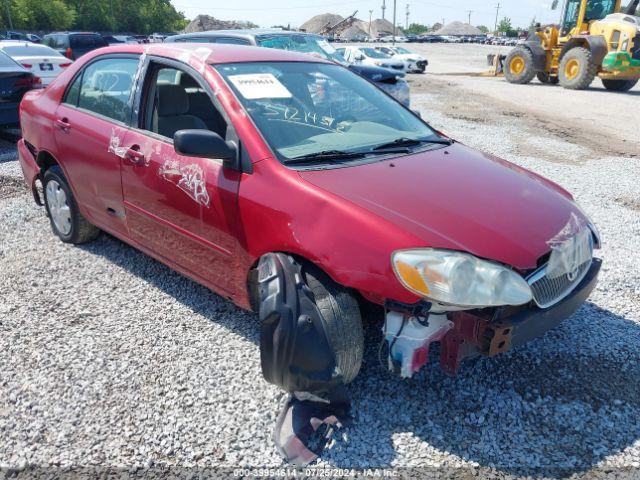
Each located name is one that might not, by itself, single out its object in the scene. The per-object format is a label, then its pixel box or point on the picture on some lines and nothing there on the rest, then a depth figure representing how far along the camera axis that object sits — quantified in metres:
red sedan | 2.24
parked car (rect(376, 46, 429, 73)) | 25.70
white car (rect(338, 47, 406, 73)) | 17.06
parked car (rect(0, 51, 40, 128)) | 7.43
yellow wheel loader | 15.52
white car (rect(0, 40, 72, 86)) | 9.13
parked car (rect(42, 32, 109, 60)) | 18.11
